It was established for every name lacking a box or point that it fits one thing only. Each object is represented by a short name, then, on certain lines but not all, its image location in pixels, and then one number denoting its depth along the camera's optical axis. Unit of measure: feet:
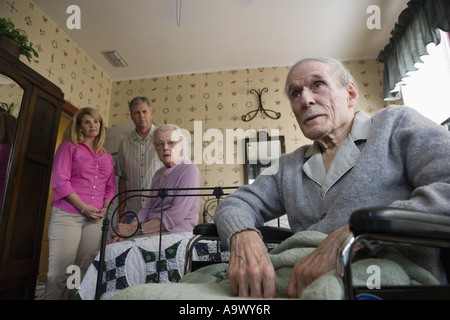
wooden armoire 5.99
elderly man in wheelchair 1.88
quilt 4.56
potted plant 6.07
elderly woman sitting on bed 5.71
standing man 8.35
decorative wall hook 11.94
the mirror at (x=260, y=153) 11.45
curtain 7.29
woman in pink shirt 6.53
